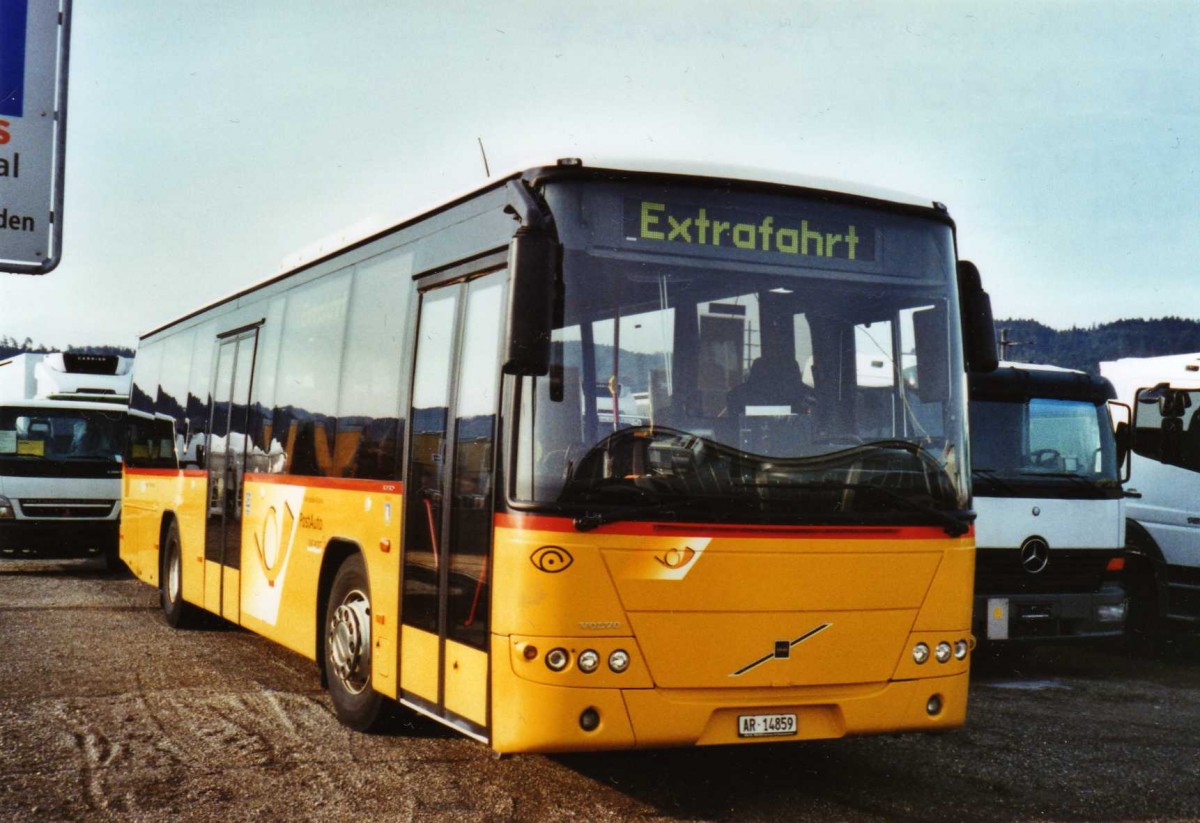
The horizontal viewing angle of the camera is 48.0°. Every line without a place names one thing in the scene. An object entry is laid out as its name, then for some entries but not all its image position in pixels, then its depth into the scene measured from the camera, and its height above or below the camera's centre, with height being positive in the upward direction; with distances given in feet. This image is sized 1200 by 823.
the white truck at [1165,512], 38.27 -1.15
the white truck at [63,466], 59.21 -0.60
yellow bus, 18.94 -0.05
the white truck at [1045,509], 34.12 -0.98
